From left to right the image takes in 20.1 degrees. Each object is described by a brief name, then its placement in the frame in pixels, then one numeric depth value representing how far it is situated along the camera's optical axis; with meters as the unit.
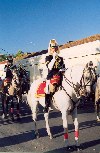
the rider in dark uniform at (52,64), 8.11
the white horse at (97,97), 10.73
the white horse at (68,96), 7.59
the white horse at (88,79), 7.18
